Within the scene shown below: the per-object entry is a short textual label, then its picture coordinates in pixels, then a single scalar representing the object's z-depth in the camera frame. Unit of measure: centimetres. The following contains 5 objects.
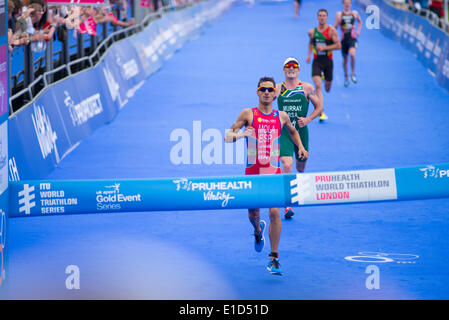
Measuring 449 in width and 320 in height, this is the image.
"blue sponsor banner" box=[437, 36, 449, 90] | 2239
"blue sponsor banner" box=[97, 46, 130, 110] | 1806
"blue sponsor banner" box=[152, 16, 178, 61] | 2886
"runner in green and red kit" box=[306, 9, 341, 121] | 1675
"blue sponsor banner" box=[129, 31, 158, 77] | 2338
